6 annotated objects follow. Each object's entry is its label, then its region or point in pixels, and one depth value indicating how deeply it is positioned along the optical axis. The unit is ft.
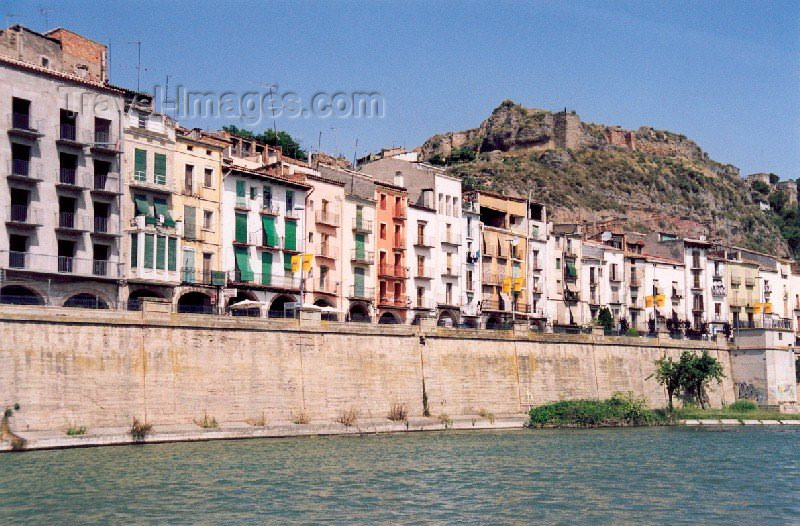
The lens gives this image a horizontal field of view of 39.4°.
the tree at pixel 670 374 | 240.53
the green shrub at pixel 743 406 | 247.50
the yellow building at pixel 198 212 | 189.67
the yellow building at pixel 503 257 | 262.26
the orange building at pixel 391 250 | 234.58
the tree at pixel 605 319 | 278.26
